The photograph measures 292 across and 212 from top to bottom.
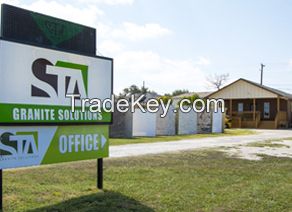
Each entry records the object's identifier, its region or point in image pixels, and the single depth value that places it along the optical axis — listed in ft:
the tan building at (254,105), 146.61
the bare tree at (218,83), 258.98
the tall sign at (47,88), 21.15
